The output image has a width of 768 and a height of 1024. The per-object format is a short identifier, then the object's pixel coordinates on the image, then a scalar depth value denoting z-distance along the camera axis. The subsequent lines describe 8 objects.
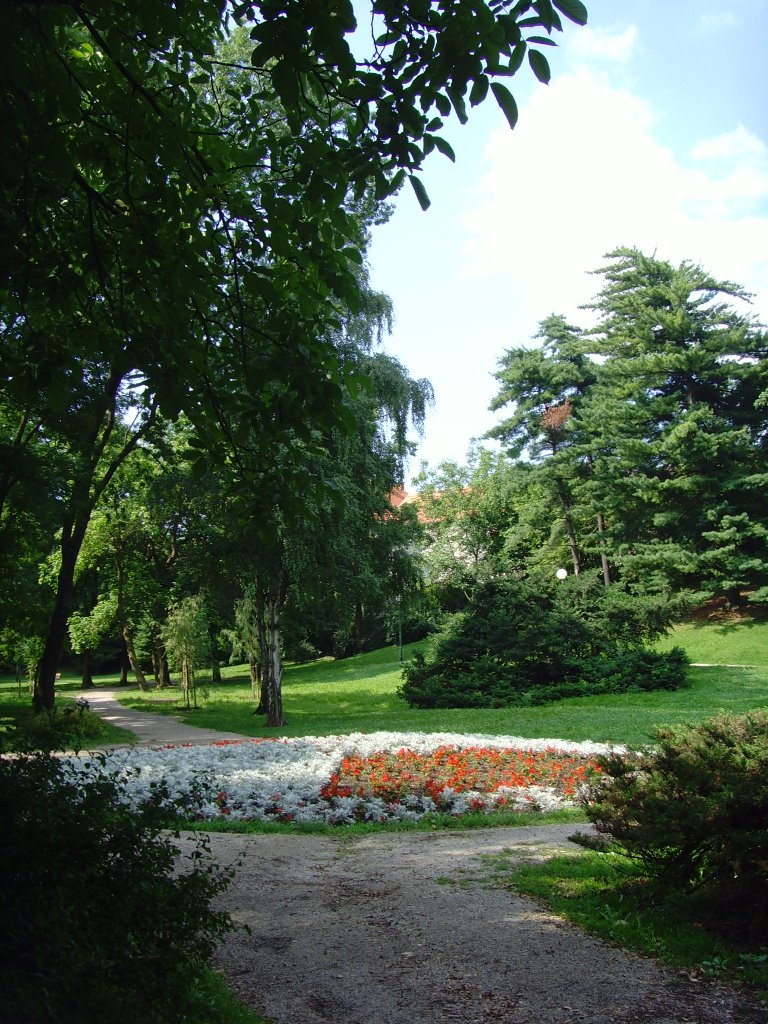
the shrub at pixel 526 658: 20.41
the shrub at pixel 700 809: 4.20
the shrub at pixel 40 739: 3.96
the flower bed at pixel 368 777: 8.04
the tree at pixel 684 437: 28.70
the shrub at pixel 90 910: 2.42
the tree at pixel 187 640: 23.73
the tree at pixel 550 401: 35.03
